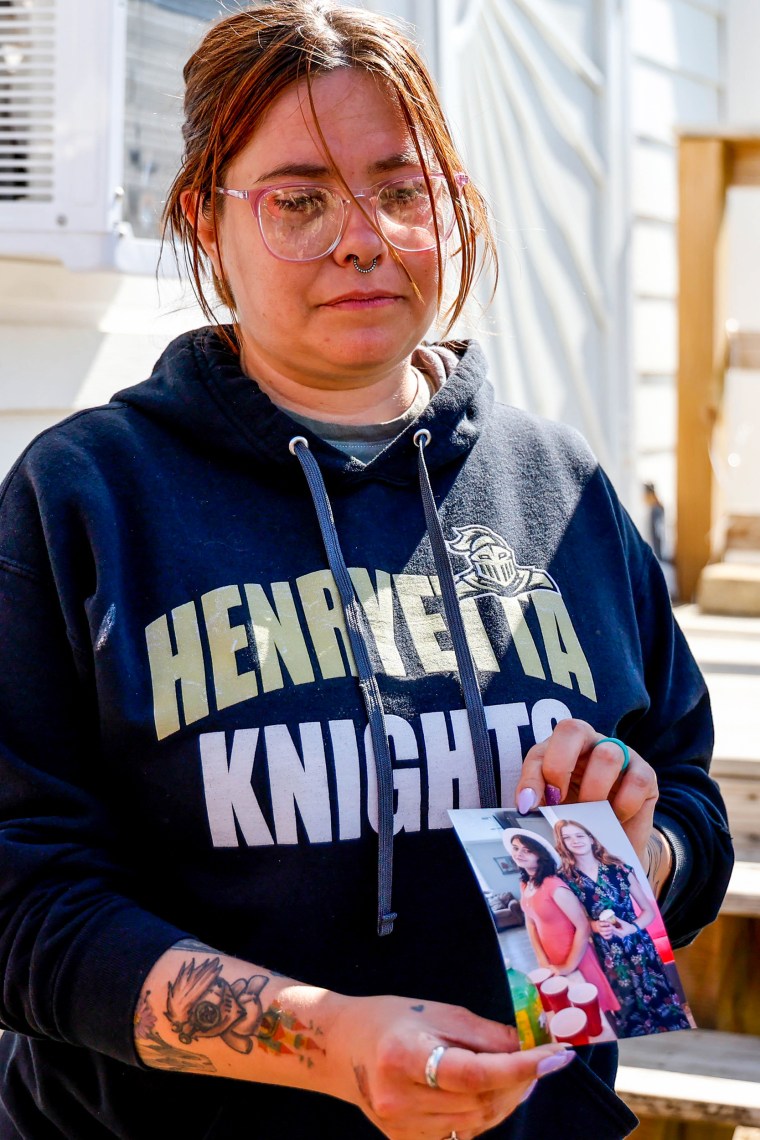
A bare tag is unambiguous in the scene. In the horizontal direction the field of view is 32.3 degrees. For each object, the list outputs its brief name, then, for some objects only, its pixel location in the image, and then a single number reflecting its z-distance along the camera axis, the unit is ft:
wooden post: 13.84
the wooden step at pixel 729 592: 13.60
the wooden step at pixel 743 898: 7.94
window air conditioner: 7.36
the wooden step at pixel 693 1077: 7.07
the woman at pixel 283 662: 3.97
